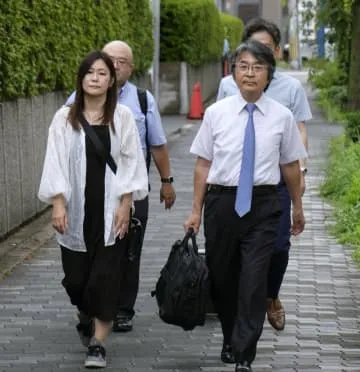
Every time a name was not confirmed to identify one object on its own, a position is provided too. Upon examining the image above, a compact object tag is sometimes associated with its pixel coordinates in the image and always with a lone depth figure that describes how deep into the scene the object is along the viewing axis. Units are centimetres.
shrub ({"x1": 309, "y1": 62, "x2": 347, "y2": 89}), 3279
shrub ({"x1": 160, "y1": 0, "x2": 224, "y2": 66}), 3109
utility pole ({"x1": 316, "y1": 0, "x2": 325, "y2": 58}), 3892
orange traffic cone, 3007
